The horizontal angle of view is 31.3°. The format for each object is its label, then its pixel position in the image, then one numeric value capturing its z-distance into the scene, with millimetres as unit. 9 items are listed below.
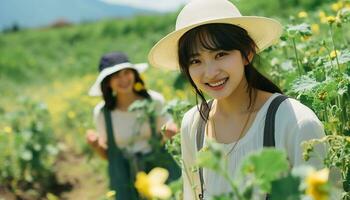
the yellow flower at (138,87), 3514
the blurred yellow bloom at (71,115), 6591
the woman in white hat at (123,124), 3531
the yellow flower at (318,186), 889
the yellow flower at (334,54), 2135
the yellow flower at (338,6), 3181
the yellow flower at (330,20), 2282
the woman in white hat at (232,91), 1631
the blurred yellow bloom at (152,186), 957
